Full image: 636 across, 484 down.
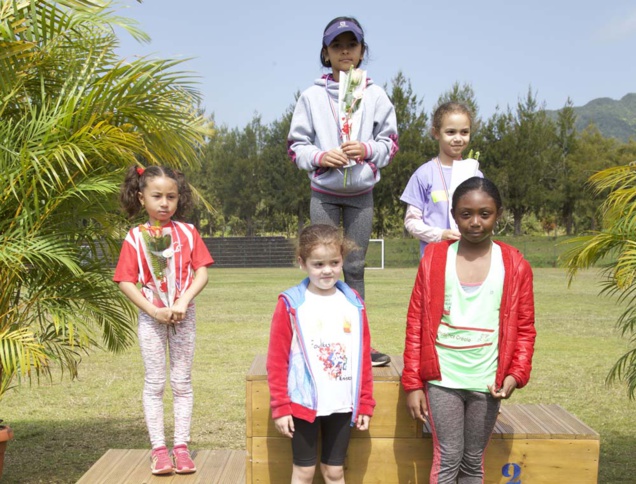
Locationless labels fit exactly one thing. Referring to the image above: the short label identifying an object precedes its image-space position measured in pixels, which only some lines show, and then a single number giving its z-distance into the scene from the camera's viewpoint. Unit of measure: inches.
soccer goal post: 1465.3
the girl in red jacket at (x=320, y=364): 125.4
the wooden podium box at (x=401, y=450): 142.6
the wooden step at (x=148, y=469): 156.3
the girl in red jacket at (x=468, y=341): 124.6
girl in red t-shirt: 152.2
